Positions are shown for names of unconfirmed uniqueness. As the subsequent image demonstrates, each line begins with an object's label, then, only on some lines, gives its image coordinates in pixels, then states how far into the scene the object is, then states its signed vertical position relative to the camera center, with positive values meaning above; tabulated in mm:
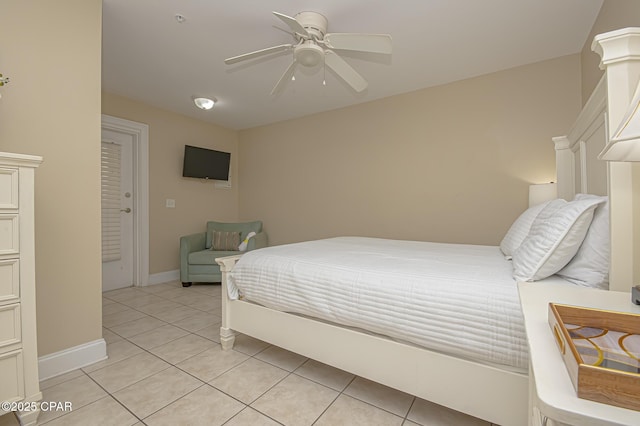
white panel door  3539 +17
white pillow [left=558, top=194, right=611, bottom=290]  1085 -178
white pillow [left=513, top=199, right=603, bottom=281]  1123 -121
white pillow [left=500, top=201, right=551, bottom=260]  1695 -128
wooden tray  411 -257
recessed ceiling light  3355 +1312
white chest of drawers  1230 -319
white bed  1100 -659
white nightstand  397 -275
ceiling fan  1819 +1119
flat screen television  4191 +767
